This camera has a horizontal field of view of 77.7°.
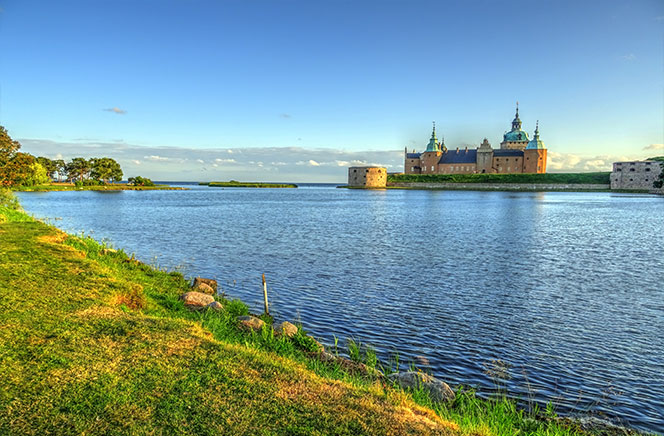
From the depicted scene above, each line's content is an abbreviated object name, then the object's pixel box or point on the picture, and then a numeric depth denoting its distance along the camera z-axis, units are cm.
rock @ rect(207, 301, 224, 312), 1168
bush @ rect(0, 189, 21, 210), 3515
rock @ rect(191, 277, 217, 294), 1546
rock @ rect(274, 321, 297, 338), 1010
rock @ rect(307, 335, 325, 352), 958
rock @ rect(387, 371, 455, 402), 772
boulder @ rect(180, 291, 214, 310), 1198
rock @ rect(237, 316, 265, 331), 1027
